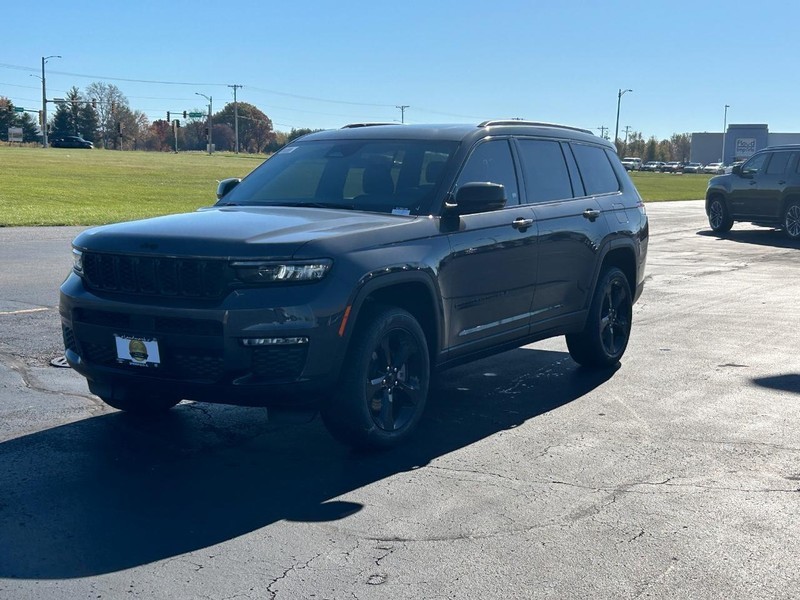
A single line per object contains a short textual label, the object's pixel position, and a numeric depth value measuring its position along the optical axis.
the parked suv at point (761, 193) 22.66
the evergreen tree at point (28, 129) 153.12
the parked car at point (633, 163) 126.69
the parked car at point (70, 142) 121.84
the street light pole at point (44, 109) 120.05
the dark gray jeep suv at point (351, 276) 5.30
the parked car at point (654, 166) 140.02
